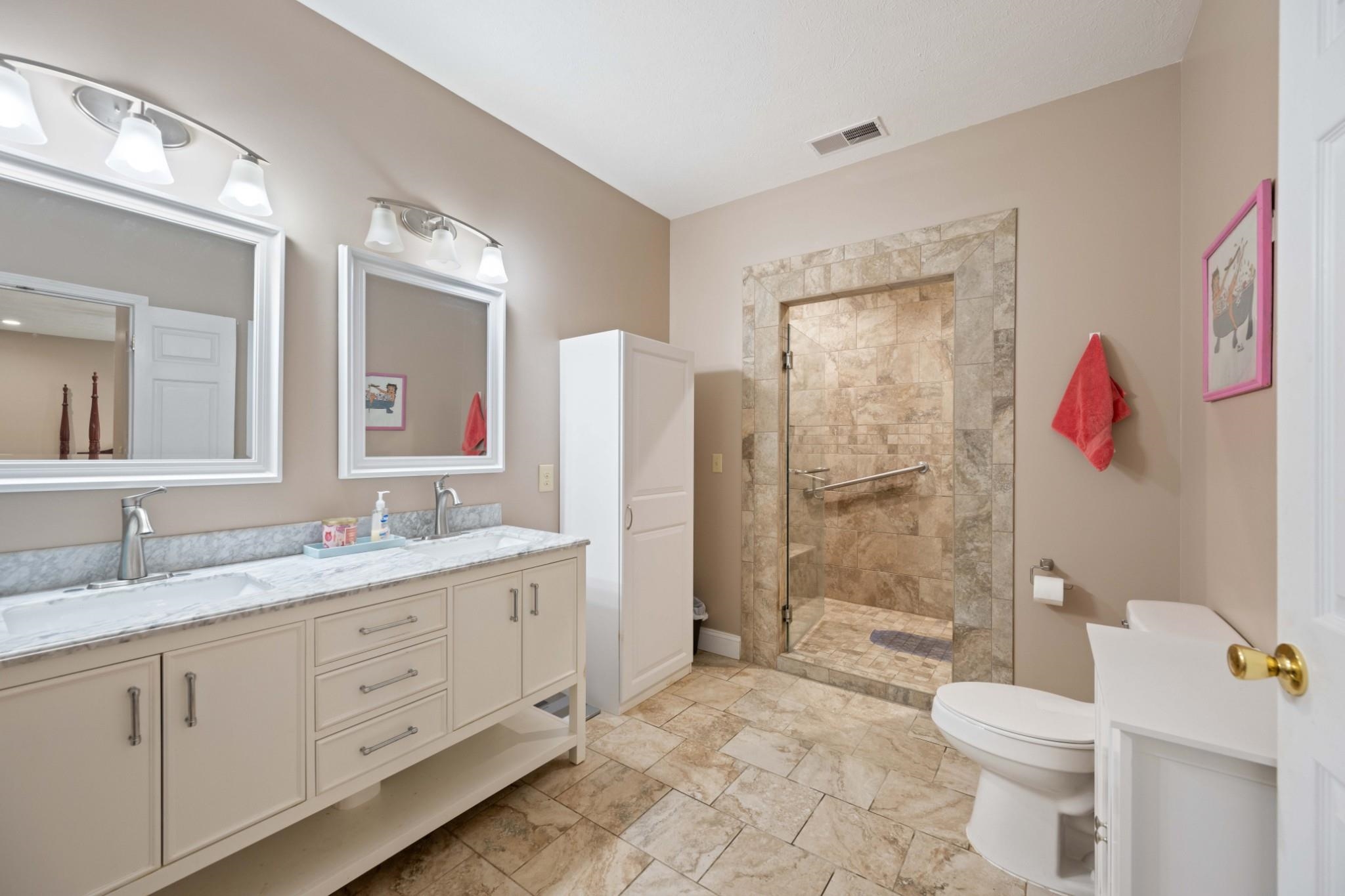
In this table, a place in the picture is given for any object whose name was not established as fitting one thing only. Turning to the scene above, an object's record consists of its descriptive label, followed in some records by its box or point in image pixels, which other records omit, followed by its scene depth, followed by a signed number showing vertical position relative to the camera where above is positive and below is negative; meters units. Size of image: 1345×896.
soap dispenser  1.93 -0.27
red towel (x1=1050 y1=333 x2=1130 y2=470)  2.09 +0.18
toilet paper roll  2.17 -0.54
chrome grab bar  3.77 -0.18
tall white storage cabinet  2.52 -0.23
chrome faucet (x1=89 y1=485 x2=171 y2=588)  1.41 -0.24
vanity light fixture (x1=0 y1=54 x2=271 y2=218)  1.28 +0.82
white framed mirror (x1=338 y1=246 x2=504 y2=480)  1.94 +0.30
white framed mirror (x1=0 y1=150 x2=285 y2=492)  1.34 +0.29
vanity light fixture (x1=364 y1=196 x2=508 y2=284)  1.97 +0.81
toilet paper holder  2.26 -0.46
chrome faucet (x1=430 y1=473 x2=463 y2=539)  2.14 -0.23
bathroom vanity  1.01 -0.62
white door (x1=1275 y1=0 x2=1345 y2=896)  0.64 +0.03
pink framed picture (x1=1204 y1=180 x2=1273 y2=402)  1.28 +0.40
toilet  1.52 -0.89
